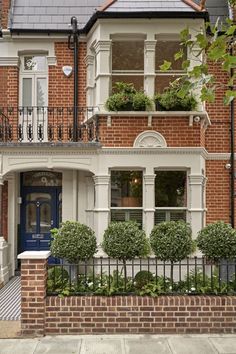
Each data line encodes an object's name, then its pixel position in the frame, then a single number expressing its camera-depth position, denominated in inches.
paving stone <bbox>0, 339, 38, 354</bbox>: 215.1
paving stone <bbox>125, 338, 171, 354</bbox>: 214.1
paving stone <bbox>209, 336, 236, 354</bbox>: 213.8
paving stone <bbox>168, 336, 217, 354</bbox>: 213.9
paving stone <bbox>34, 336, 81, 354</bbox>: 214.4
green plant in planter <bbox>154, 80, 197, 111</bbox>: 341.7
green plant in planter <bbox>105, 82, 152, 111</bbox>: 343.0
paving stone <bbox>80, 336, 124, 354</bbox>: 213.8
